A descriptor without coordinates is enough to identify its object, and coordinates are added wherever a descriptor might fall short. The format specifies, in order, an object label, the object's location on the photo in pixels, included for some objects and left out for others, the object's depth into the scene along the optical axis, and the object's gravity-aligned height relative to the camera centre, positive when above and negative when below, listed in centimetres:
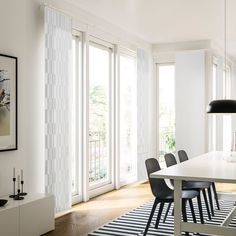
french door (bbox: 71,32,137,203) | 598 +16
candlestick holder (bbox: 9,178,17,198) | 436 -65
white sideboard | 382 -89
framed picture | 432 +27
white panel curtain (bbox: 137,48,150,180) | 768 +33
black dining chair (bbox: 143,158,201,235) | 407 -67
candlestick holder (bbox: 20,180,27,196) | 438 -69
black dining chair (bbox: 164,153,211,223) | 479 -70
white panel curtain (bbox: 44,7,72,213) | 493 +26
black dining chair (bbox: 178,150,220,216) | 538 -43
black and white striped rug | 439 -114
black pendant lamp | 440 +22
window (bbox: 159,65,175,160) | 853 +35
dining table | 353 -45
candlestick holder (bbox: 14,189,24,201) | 418 -73
